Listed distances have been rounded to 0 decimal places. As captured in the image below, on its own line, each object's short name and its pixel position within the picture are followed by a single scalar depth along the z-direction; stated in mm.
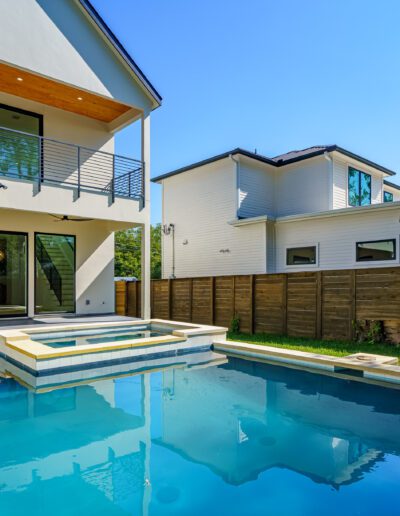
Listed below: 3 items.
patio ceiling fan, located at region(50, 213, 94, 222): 11219
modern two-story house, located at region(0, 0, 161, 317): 8734
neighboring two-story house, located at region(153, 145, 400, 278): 12508
